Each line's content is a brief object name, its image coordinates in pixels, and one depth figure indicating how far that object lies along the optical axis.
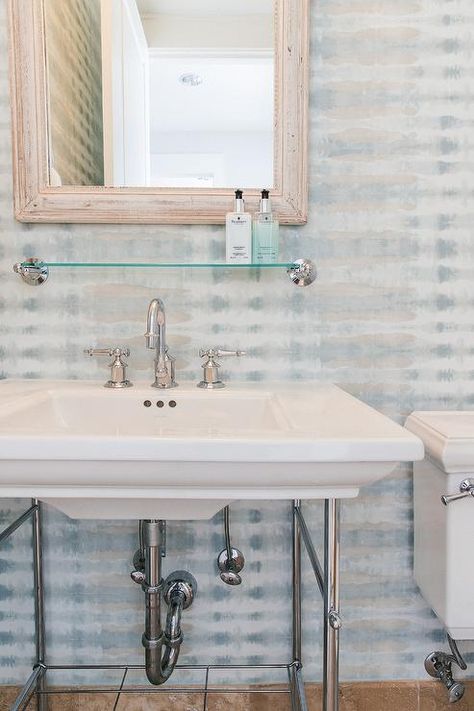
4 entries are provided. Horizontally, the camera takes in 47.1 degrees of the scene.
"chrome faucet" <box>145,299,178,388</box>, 1.10
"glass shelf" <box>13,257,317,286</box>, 1.22
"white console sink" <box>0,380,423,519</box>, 0.75
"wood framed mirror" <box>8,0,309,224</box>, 1.24
